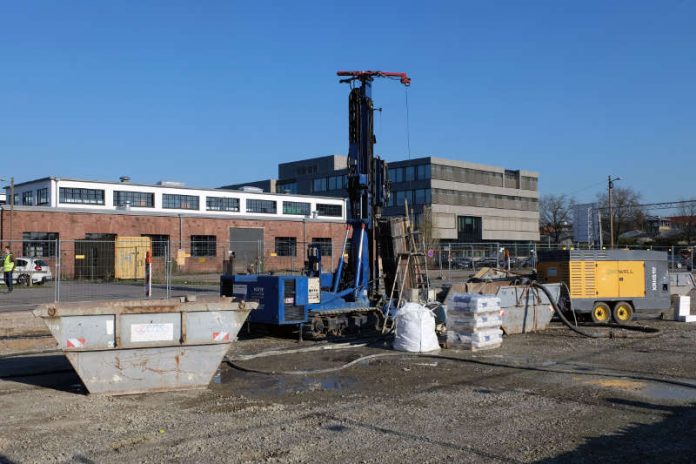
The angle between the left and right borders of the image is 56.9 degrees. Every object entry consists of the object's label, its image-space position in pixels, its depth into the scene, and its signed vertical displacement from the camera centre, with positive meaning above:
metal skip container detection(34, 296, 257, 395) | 8.99 -1.22
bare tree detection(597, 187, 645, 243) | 99.25 +5.99
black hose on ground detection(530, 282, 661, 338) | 15.00 -1.88
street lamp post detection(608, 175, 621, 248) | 61.43 +6.77
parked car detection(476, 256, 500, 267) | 44.87 -0.58
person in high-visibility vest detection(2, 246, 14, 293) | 24.97 -0.44
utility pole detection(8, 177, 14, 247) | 38.59 +3.93
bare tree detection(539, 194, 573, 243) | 110.21 +6.60
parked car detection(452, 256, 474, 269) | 44.97 -0.65
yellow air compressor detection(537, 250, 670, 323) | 17.78 -0.73
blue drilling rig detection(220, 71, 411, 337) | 14.77 -0.13
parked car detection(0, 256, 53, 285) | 31.27 -0.71
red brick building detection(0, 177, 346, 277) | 37.06 +2.57
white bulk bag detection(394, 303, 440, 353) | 12.62 -1.49
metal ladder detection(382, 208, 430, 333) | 15.61 -0.44
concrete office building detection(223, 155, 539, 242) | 91.81 +9.41
